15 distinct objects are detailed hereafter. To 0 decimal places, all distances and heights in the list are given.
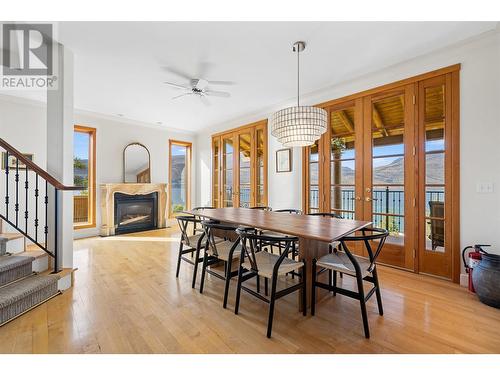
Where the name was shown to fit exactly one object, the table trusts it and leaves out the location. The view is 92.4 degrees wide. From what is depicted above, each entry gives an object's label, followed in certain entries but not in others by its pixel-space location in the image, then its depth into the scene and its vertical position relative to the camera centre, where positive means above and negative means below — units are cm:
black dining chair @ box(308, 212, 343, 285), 252 -68
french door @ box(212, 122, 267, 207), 522 +49
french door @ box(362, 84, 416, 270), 311 +25
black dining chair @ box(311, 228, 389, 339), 187 -68
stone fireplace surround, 529 -25
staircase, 207 -80
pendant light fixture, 250 +68
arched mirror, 574 +59
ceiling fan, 348 +155
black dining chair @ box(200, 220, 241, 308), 227 -68
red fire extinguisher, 246 -73
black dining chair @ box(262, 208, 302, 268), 282 -63
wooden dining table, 198 -37
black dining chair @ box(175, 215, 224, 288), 270 -65
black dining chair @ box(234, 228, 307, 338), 187 -68
